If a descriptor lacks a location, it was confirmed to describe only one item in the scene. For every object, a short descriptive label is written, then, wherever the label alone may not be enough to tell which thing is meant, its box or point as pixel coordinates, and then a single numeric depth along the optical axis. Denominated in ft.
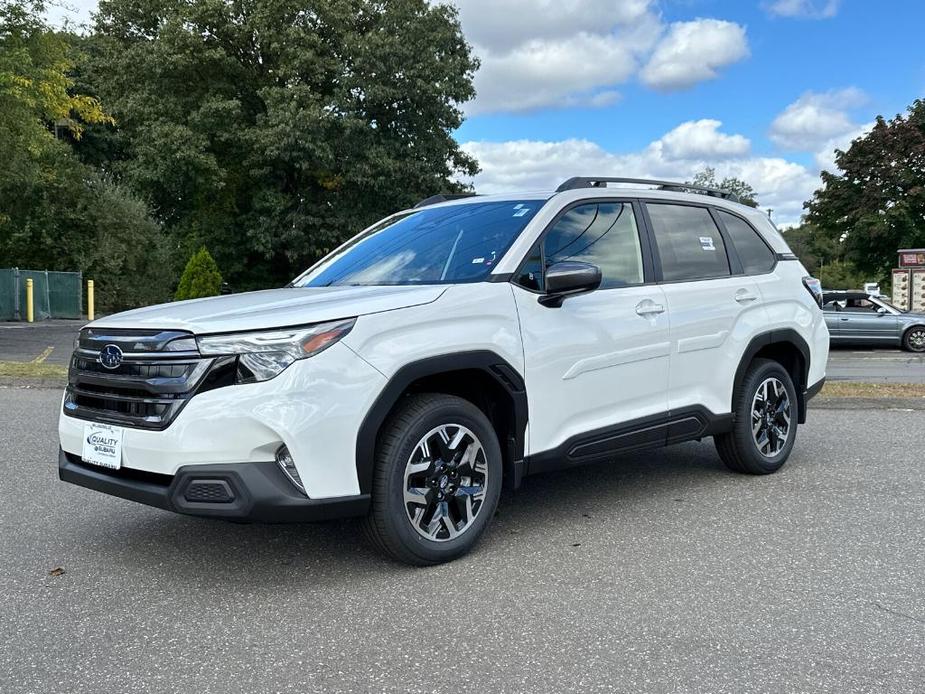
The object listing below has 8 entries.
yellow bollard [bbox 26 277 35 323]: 92.38
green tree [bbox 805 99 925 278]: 133.39
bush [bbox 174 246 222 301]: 77.66
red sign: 96.53
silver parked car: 64.54
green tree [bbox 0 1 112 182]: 59.11
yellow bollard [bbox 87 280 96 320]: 98.00
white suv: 11.66
